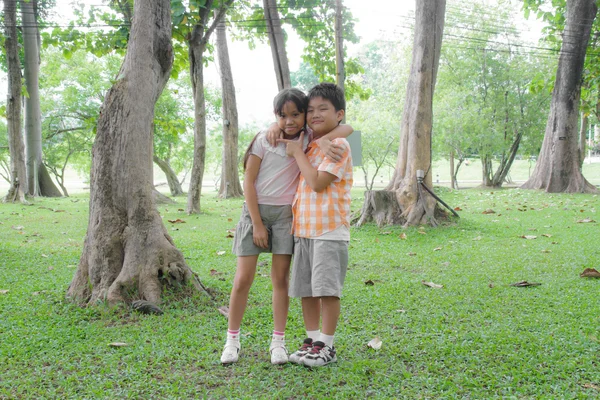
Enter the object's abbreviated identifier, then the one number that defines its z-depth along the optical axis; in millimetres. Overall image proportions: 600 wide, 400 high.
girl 2852
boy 2711
